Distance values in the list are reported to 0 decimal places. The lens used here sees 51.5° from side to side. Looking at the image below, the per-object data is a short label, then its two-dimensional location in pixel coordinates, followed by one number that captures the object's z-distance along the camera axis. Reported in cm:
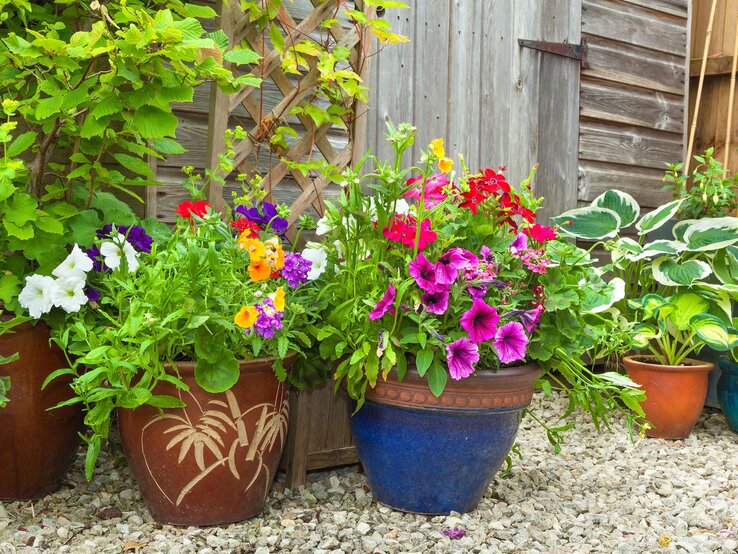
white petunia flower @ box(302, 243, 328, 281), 197
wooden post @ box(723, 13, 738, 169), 405
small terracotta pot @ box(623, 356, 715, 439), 284
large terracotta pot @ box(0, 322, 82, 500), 180
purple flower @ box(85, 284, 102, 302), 178
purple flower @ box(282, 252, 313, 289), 183
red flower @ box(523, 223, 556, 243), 184
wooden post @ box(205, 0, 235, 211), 211
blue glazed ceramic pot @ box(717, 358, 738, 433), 293
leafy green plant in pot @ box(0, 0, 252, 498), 163
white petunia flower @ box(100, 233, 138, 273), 173
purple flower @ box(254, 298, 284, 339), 164
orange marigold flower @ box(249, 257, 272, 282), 168
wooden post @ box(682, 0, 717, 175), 391
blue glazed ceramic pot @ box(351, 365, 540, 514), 179
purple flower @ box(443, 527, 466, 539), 177
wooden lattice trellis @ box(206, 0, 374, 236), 213
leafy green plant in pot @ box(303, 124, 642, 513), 174
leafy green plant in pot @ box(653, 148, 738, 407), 321
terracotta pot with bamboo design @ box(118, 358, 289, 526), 170
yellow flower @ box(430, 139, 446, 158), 173
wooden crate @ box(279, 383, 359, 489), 210
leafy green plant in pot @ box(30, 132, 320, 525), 163
